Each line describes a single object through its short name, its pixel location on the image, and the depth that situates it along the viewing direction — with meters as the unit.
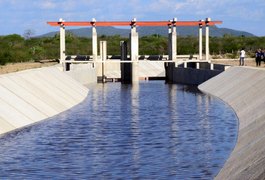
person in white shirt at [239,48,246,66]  60.25
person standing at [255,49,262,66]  58.86
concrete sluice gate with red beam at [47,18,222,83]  71.09
